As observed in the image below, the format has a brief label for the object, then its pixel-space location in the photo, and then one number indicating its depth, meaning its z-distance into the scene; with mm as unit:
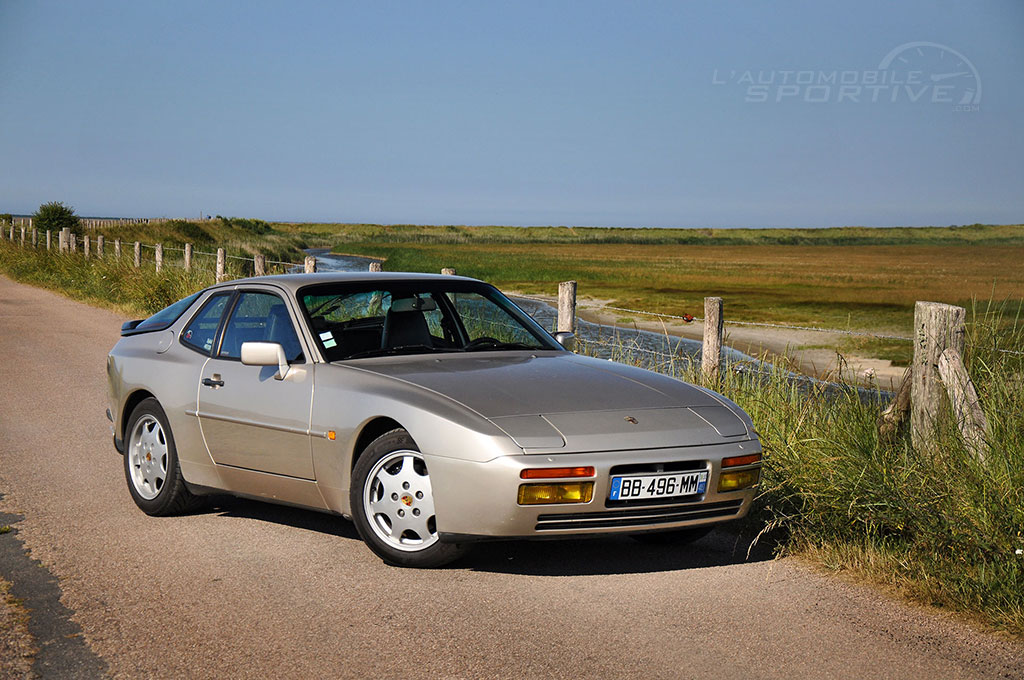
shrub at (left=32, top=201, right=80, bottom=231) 58344
